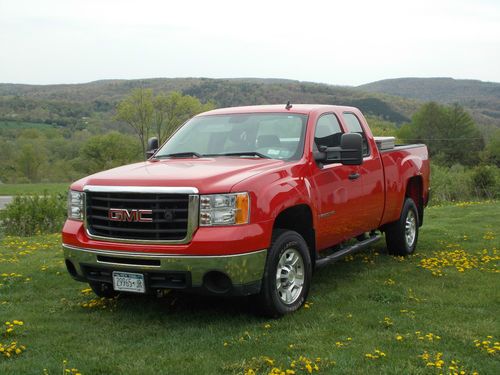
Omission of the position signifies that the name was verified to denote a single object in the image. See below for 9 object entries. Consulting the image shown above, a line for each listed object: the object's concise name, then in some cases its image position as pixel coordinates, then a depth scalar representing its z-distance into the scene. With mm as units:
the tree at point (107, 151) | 73125
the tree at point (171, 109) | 76000
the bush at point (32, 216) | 16984
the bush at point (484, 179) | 39528
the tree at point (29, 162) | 77750
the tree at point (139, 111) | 75375
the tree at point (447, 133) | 80500
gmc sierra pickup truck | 4848
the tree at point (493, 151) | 76562
